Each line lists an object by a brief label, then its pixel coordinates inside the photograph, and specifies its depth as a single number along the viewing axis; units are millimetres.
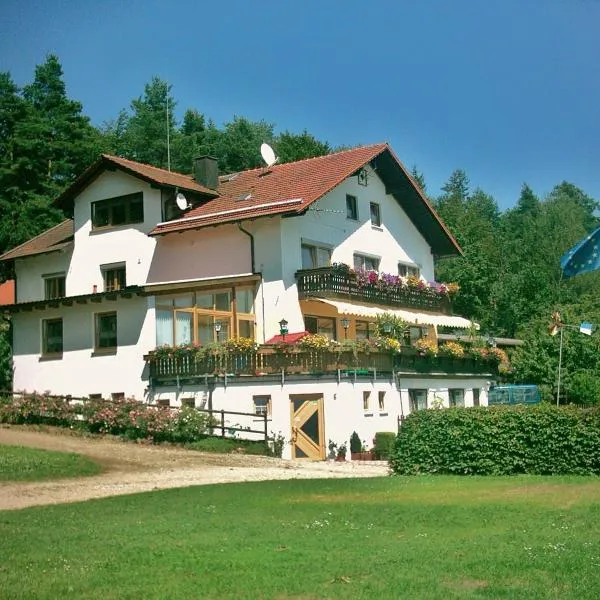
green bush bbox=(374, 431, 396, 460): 33031
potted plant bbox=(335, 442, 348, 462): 32469
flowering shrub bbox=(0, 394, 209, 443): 32312
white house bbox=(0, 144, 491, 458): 34344
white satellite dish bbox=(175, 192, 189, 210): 39000
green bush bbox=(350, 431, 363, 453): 32906
